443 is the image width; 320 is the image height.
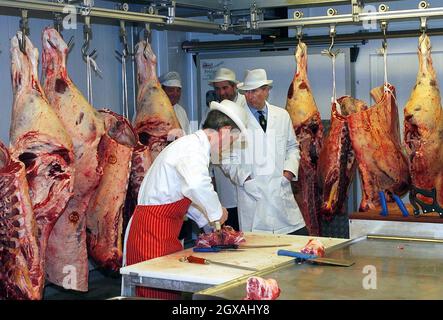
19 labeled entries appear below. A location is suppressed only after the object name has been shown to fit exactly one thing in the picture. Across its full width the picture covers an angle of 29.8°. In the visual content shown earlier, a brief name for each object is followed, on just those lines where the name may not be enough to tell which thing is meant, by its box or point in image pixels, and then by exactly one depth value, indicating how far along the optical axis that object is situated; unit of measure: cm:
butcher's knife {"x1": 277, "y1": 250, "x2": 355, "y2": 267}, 410
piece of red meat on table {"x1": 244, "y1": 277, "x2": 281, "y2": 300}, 337
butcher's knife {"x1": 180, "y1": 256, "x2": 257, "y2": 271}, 435
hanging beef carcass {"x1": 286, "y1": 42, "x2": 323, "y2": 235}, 695
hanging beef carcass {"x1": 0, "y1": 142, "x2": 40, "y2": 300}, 473
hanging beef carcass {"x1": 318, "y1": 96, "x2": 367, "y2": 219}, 666
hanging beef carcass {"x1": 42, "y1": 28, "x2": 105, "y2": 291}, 550
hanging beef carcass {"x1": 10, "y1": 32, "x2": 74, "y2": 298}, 508
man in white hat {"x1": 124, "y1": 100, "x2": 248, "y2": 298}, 495
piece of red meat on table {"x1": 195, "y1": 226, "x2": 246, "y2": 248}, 485
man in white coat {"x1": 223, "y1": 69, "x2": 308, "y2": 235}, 670
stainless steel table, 351
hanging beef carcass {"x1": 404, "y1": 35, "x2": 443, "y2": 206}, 623
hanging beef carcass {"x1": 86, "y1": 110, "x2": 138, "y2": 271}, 577
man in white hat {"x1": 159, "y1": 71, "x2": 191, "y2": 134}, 750
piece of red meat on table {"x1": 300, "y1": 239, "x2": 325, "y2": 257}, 438
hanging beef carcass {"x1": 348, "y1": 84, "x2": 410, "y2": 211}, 637
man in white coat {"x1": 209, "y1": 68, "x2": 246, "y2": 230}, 737
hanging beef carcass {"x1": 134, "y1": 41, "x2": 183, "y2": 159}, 638
